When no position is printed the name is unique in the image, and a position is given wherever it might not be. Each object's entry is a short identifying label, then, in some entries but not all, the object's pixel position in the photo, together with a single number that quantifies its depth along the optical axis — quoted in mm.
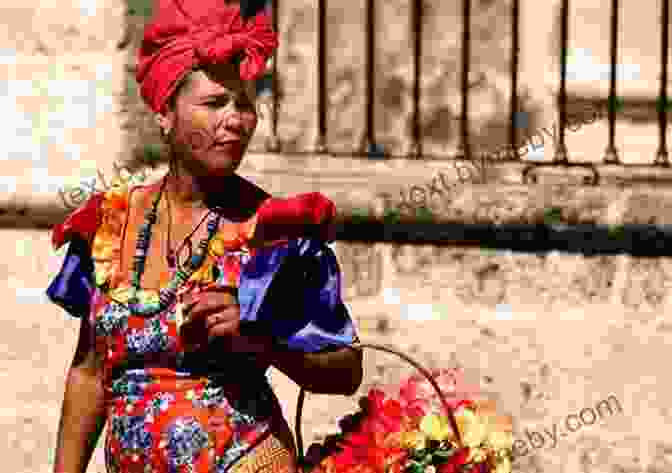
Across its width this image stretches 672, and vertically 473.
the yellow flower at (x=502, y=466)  5839
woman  5645
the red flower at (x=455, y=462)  5745
